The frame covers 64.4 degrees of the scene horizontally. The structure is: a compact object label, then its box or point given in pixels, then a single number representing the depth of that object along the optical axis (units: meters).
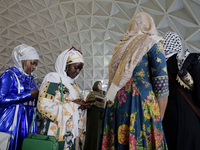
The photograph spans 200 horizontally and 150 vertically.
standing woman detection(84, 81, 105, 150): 4.49
